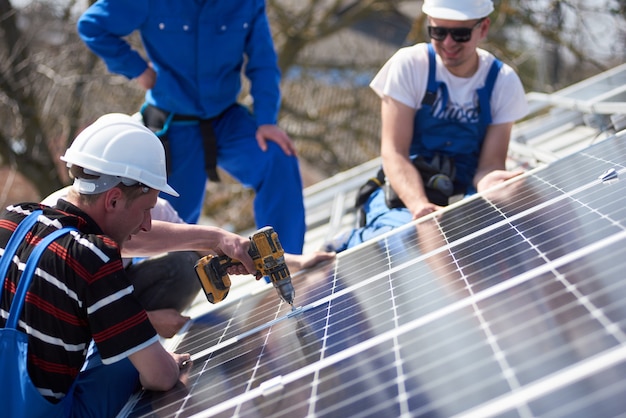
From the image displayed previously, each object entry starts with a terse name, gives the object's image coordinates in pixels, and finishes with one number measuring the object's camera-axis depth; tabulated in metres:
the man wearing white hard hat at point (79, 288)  2.80
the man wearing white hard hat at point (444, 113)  4.88
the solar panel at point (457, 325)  2.03
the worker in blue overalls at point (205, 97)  5.32
